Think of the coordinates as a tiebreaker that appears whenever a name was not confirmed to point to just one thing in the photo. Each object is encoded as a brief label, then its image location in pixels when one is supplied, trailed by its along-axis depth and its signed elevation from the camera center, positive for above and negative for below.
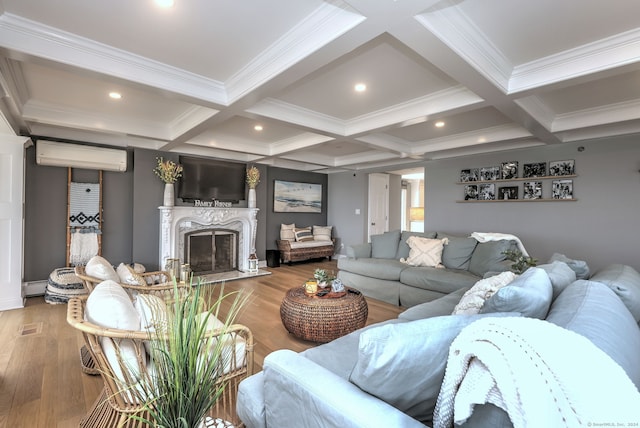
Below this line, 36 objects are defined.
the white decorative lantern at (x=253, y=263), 6.10 -1.06
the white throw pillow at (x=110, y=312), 1.48 -0.51
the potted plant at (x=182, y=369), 0.90 -0.49
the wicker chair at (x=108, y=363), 1.33 -0.72
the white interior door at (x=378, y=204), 7.62 +0.22
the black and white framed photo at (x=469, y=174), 5.47 +0.72
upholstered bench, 6.88 -0.75
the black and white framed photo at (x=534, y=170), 4.76 +0.71
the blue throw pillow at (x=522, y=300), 1.23 -0.36
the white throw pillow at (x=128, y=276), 3.03 -0.70
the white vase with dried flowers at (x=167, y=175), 5.19 +0.59
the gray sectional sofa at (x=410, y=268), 3.57 -0.72
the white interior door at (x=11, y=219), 3.59 -0.14
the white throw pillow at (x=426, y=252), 4.04 -0.53
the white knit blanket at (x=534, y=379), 0.64 -0.38
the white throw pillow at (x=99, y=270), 2.75 -0.57
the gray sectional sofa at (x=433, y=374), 0.68 -0.44
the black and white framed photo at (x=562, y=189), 4.50 +0.39
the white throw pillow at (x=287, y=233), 7.18 -0.52
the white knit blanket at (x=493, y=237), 3.83 -0.31
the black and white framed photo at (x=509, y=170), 5.01 +0.73
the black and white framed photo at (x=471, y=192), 5.45 +0.39
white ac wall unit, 4.23 +0.77
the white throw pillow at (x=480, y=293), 1.75 -0.49
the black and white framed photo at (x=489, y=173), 5.22 +0.71
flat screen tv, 5.55 +0.58
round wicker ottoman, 2.58 -0.91
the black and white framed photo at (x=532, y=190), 4.78 +0.39
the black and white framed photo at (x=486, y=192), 5.24 +0.38
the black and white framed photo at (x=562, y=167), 4.50 +0.71
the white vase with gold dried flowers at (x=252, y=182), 6.29 +0.60
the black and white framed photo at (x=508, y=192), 5.00 +0.37
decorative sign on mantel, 5.72 +0.13
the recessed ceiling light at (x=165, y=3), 1.83 +1.26
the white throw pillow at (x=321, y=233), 7.64 -0.54
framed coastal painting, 7.26 +0.36
